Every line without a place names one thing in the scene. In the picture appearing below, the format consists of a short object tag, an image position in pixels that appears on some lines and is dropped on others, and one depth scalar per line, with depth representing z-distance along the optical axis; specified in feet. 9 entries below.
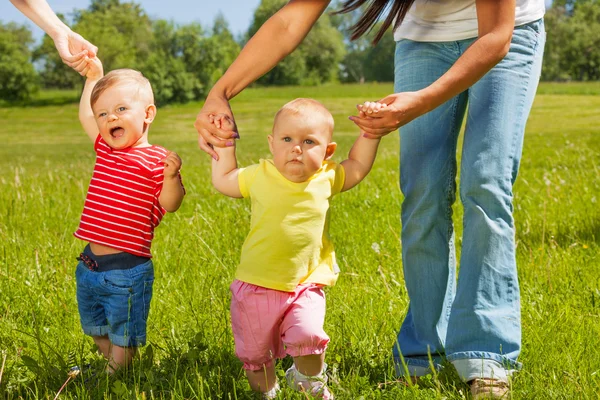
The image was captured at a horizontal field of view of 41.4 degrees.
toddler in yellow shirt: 8.86
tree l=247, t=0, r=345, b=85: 223.92
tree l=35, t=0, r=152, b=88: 200.03
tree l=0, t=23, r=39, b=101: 200.34
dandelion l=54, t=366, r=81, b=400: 9.21
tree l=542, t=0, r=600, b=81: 225.97
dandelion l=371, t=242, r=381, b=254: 14.39
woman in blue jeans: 8.87
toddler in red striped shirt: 9.79
